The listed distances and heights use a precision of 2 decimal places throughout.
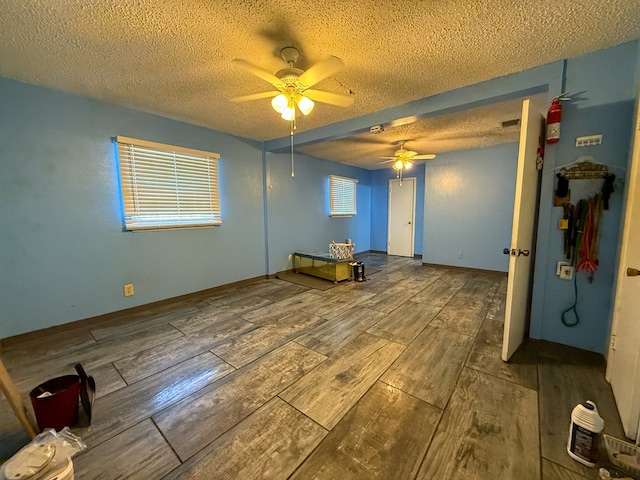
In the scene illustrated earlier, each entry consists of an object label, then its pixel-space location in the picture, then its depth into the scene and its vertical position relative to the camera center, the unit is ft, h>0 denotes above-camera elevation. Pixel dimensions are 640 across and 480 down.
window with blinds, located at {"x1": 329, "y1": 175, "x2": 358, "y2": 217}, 18.93 +1.25
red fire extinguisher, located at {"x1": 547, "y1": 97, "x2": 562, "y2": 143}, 6.55 +2.40
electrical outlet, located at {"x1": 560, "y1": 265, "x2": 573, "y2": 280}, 6.81 -1.67
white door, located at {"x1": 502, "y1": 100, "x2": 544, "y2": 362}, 6.03 -0.38
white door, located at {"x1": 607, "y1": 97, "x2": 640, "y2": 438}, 4.22 -2.13
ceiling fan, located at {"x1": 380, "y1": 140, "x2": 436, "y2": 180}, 13.78 +3.00
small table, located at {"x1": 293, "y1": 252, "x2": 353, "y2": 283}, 13.69 -3.09
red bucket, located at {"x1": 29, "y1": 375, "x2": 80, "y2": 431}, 4.42 -3.44
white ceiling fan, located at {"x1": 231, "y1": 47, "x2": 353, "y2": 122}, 5.49 +3.11
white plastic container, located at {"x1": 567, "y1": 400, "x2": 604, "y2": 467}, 3.76 -3.38
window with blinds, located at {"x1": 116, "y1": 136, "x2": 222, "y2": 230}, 9.38 +1.14
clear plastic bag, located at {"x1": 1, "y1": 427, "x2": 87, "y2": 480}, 2.95 -3.04
